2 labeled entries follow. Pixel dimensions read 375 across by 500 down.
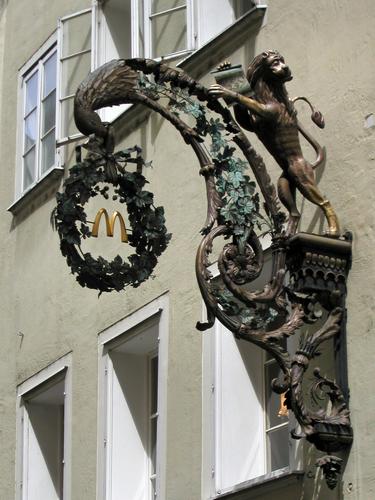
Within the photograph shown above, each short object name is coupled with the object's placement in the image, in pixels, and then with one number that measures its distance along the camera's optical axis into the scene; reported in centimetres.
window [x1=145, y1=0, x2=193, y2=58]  1294
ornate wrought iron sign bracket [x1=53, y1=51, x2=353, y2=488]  949
